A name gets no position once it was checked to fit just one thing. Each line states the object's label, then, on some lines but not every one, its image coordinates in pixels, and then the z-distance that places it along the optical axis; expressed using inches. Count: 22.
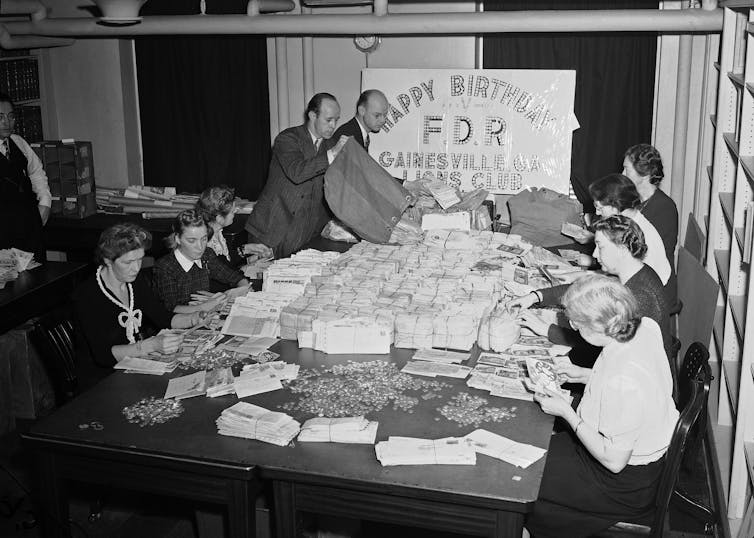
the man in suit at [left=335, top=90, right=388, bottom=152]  275.9
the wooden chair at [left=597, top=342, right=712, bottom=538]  135.2
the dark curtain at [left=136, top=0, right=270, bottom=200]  333.7
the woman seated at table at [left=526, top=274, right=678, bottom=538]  132.0
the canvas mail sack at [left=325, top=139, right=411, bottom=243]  238.8
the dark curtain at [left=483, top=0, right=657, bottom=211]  297.4
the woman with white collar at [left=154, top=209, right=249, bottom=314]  201.6
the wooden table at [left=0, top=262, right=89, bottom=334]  227.0
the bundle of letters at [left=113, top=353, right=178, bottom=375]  165.8
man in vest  260.5
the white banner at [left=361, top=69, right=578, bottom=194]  309.7
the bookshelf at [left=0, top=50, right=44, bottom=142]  331.6
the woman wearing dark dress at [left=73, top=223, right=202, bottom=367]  174.6
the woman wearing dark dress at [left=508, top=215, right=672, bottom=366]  169.3
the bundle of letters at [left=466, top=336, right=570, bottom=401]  151.0
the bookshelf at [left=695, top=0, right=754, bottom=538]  174.2
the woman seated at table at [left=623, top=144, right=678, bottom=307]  226.5
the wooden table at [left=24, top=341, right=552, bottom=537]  127.1
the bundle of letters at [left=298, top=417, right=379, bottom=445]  138.6
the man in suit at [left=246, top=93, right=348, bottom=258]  253.0
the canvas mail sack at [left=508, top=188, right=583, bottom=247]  267.6
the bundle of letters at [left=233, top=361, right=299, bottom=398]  156.0
